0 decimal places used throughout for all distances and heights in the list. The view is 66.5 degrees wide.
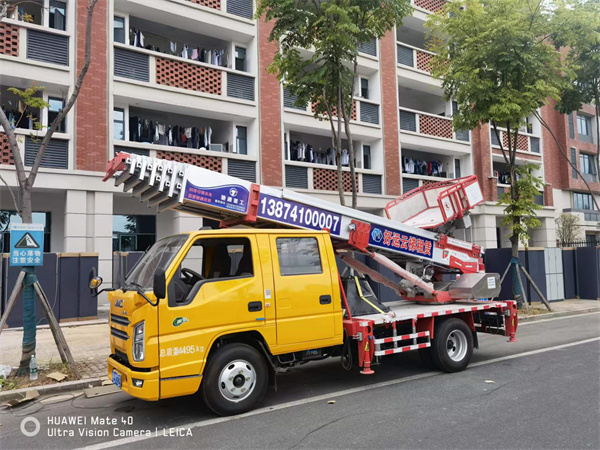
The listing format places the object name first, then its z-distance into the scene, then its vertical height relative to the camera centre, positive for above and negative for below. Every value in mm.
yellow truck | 4988 -605
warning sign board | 7102 +411
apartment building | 13062 +5259
